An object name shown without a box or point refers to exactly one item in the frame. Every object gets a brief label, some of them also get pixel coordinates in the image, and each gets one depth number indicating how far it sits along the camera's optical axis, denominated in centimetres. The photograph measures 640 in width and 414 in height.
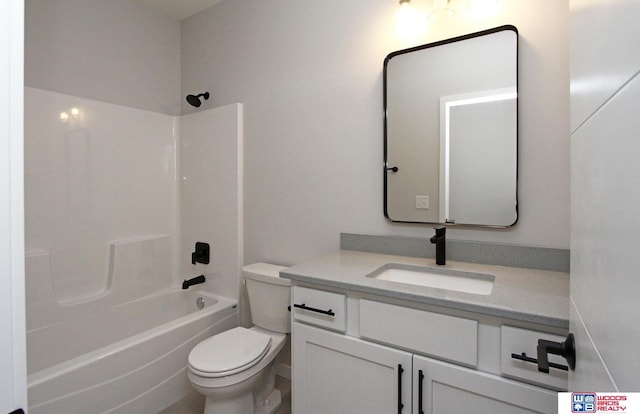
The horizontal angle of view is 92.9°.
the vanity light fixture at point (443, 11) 139
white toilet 143
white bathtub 138
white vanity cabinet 92
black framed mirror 137
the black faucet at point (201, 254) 239
